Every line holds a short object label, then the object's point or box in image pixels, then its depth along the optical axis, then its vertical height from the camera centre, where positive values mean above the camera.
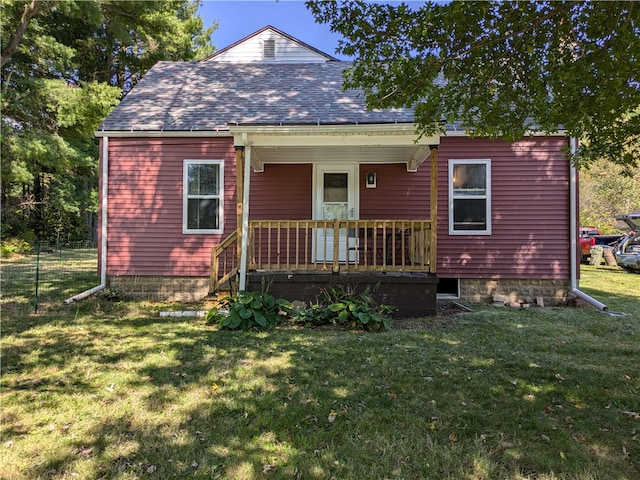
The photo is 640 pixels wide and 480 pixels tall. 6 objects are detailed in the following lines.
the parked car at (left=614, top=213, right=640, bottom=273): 12.57 -0.18
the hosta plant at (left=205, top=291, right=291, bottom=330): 5.43 -1.05
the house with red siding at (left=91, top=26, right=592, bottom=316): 7.71 +0.91
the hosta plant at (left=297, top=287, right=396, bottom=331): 5.48 -1.05
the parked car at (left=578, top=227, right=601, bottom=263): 16.28 -0.06
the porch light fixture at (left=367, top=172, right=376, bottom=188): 8.08 +1.31
